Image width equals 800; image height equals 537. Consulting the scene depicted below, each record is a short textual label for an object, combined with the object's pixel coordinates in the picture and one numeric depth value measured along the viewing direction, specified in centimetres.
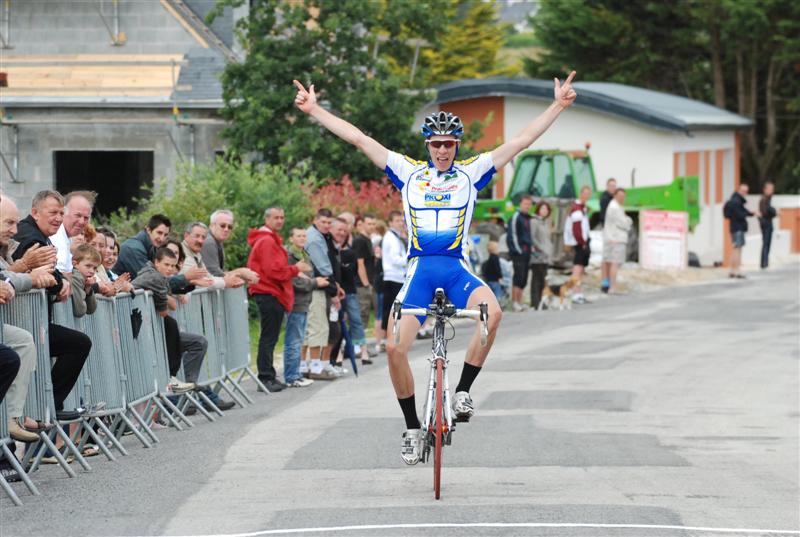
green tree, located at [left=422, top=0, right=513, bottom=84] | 7719
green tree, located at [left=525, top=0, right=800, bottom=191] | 5741
